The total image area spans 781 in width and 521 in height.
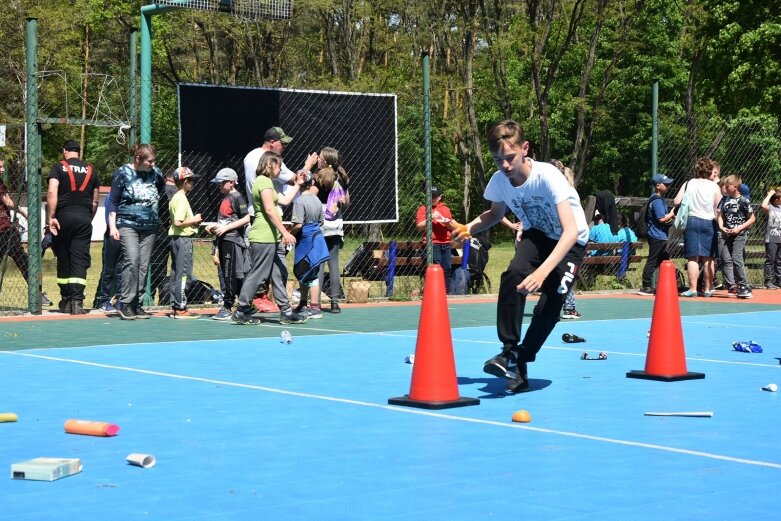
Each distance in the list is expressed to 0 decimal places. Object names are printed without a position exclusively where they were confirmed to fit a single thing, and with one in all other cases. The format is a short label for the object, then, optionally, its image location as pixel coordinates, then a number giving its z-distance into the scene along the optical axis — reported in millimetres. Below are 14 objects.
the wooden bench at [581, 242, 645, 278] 20078
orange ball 6852
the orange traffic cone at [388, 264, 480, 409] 7379
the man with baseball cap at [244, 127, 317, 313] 13820
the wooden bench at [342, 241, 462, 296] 17875
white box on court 5234
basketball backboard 15172
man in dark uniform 14477
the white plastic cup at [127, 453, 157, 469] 5551
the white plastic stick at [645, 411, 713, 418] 7074
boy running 7578
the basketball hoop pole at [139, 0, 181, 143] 14742
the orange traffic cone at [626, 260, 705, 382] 8820
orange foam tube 6336
